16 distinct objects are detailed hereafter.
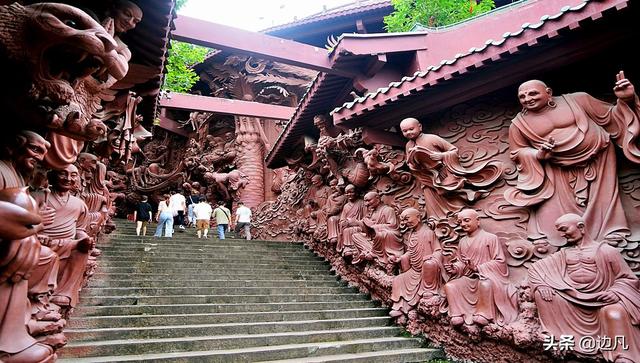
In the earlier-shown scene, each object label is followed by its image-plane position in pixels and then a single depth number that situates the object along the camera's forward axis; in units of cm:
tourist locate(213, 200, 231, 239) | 1170
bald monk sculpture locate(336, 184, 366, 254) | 842
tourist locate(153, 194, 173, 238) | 1078
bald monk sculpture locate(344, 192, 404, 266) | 723
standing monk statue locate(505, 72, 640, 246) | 461
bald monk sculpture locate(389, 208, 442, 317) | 625
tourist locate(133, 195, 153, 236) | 1102
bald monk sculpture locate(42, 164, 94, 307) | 442
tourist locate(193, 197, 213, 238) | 1151
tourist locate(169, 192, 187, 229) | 1167
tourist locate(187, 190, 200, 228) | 1447
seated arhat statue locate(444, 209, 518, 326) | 513
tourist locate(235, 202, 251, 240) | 1293
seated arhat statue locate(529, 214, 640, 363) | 406
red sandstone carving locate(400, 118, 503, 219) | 600
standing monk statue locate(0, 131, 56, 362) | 239
